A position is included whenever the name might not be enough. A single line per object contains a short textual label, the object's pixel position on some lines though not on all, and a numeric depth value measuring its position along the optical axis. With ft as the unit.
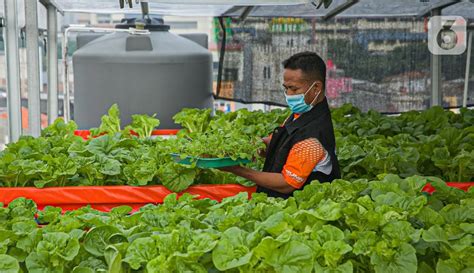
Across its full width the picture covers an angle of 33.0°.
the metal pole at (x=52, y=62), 25.52
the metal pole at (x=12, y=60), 17.94
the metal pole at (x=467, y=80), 32.76
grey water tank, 27.43
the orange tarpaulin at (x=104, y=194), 14.94
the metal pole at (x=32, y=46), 19.52
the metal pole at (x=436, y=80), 31.99
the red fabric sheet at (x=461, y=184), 15.23
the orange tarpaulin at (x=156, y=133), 23.29
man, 12.42
